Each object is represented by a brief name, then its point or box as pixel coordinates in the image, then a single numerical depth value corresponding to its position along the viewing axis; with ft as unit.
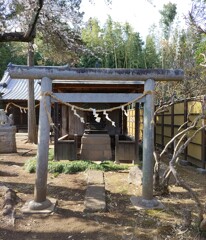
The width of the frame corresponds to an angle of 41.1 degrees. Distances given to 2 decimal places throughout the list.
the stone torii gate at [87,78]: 14.17
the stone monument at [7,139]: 33.88
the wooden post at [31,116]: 43.06
